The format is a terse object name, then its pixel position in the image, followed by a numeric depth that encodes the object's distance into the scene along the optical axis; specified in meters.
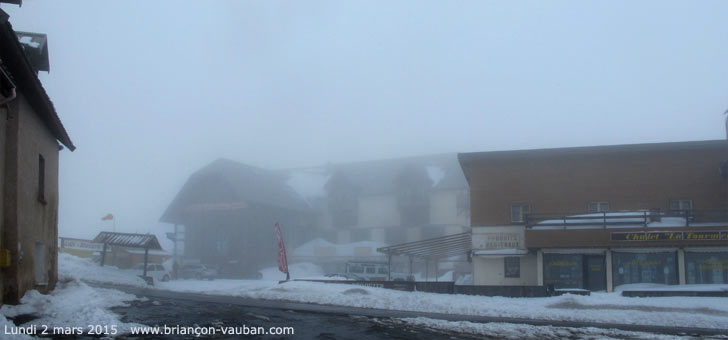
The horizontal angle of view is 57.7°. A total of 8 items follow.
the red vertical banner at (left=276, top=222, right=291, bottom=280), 33.12
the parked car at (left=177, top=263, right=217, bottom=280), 52.88
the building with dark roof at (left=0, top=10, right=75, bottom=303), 14.91
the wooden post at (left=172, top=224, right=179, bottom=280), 52.06
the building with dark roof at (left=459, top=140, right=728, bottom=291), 29.12
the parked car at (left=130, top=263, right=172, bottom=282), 46.00
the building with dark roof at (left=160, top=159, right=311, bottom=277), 60.16
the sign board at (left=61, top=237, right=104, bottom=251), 45.83
